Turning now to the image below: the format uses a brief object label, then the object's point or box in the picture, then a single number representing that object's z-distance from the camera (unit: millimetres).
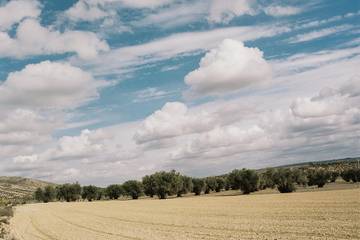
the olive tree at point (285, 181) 122062
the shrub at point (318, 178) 148000
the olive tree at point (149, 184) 162125
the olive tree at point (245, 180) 135462
